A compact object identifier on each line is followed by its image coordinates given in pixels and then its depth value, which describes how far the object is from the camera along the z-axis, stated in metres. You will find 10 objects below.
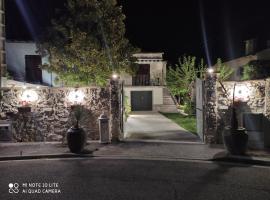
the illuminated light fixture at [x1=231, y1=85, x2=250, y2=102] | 12.88
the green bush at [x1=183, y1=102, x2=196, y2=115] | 24.93
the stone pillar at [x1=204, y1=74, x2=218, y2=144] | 13.06
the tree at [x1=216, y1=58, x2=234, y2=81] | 25.55
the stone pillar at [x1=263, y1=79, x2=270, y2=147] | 12.25
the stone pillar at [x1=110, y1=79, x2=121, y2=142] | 13.71
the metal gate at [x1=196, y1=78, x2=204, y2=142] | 13.60
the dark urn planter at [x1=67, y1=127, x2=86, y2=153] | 11.62
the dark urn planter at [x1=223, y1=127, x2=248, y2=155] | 10.90
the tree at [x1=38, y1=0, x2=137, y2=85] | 18.38
